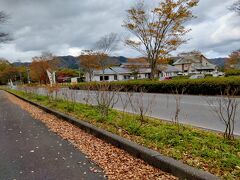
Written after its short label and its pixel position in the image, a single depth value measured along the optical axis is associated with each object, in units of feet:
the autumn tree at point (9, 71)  197.21
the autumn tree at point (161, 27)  66.48
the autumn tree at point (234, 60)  148.39
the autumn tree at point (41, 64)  153.91
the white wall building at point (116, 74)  156.91
